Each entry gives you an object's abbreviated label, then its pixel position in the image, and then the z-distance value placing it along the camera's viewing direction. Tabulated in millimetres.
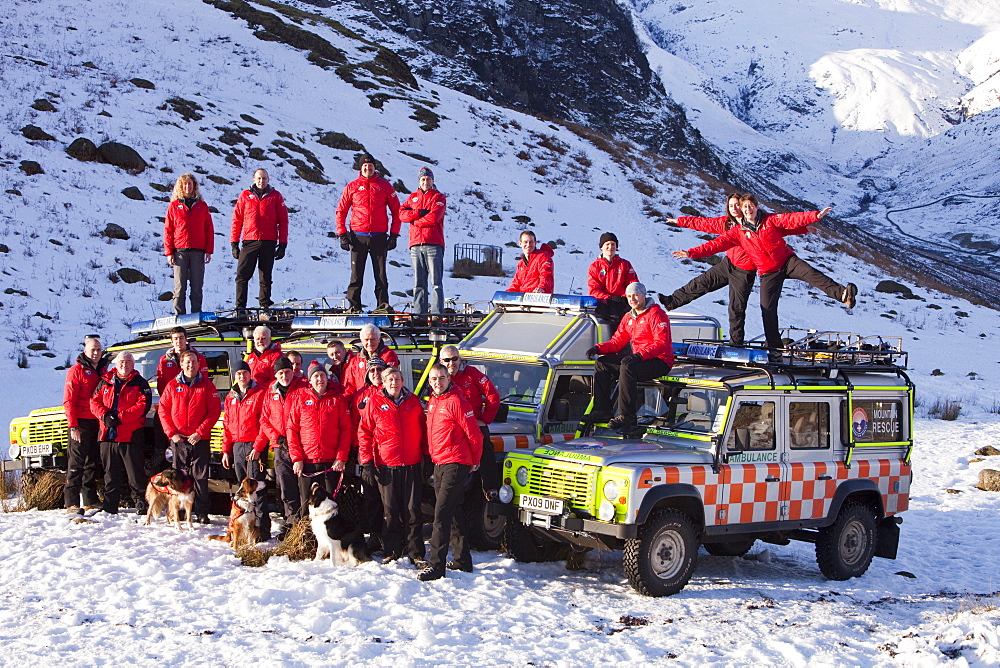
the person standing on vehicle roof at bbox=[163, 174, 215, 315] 13898
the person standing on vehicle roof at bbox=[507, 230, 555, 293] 12664
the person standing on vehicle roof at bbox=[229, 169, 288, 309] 13820
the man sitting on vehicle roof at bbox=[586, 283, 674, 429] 9938
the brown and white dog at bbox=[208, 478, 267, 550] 9500
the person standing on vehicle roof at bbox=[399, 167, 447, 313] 13719
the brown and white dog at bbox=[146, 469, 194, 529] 10344
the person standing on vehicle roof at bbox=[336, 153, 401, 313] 13820
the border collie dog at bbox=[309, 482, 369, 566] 8977
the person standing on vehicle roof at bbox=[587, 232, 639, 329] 11969
